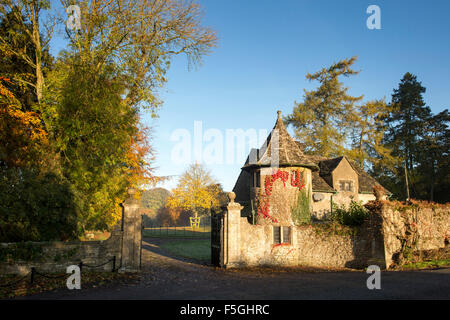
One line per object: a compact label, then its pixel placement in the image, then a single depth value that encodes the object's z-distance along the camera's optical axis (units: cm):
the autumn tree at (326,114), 3606
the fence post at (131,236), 1352
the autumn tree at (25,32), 1578
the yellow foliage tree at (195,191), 4859
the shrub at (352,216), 1669
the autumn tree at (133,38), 1697
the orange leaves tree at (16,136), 1395
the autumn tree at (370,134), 3672
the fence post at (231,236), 1527
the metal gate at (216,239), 1575
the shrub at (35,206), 1216
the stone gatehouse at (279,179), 1788
